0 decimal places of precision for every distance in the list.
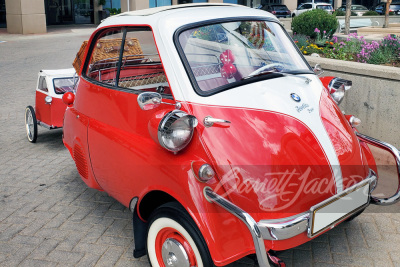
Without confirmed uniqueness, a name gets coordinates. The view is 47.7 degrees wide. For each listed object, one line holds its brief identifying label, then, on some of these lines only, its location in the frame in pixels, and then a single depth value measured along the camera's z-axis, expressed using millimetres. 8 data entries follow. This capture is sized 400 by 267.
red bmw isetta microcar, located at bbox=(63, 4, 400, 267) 2801
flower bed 7039
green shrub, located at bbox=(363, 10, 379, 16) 24945
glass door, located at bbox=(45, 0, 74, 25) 33031
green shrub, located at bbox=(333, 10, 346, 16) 24781
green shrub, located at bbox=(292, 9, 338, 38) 11508
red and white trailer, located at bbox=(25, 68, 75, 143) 6254
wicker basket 3816
